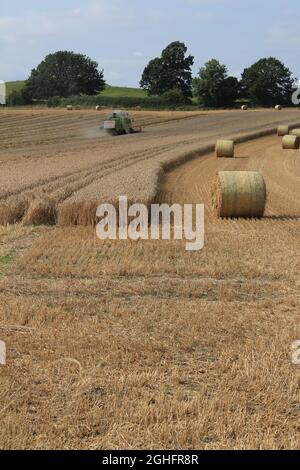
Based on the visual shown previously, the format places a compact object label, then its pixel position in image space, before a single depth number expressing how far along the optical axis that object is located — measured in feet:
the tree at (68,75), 367.25
